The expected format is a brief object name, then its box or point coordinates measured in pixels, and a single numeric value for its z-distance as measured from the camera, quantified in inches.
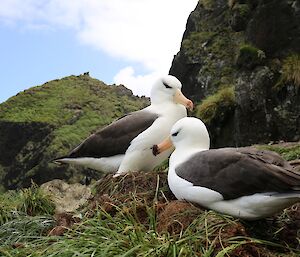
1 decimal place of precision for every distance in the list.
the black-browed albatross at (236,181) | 114.3
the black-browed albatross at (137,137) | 167.3
